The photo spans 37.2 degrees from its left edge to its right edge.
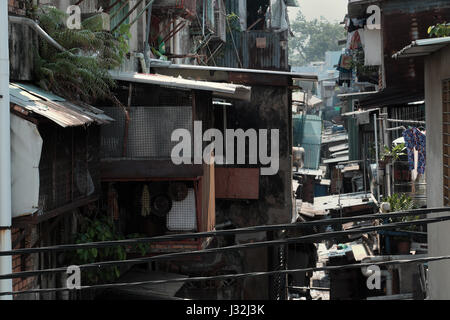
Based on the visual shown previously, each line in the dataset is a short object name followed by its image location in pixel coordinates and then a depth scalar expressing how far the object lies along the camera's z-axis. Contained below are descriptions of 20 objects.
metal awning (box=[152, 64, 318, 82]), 16.06
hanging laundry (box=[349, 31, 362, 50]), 23.53
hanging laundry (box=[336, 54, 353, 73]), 29.88
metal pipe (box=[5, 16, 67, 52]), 9.19
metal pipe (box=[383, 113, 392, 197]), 20.88
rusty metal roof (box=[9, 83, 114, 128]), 8.29
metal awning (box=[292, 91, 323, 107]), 36.04
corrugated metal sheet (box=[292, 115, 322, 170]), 34.69
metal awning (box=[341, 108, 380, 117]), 29.74
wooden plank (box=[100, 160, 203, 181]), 11.82
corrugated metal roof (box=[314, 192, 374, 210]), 24.98
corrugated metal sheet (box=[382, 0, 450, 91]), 15.72
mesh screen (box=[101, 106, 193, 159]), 11.98
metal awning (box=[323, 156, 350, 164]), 41.74
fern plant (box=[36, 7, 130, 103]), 9.92
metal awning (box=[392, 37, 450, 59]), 7.30
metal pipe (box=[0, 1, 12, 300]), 7.64
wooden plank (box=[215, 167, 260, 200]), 16.30
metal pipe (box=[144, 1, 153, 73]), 16.59
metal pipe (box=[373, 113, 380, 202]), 22.31
